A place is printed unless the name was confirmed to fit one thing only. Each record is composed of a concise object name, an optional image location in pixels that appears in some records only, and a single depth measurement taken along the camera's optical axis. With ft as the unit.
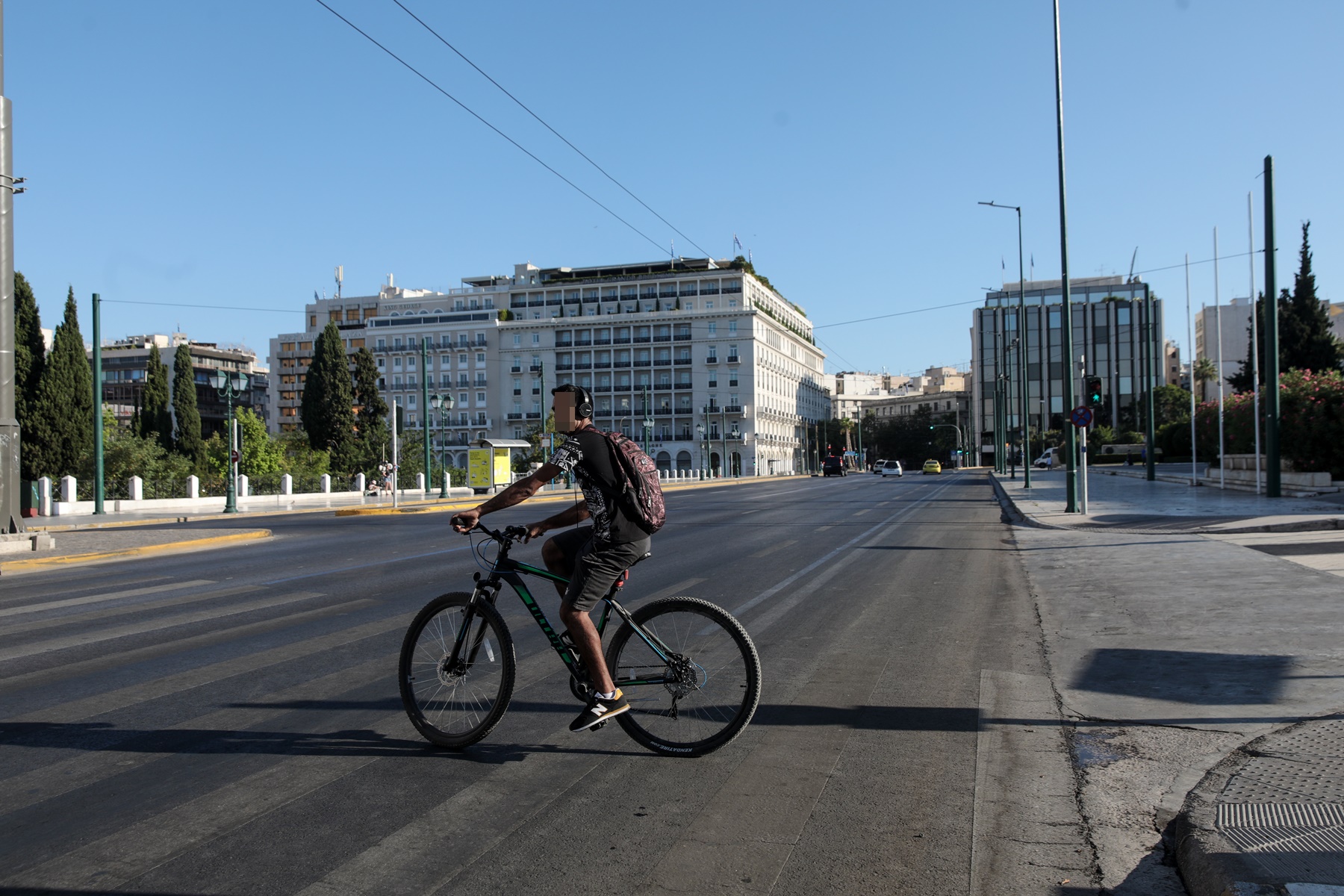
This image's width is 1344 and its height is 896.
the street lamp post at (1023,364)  138.45
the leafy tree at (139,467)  117.08
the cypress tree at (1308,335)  155.63
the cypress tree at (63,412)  134.10
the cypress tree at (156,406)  204.33
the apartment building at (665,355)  367.45
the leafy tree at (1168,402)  273.33
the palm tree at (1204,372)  318.65
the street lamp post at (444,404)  161.27
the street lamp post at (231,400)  105.91
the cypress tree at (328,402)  225.35
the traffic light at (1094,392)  74.95
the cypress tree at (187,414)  212.64
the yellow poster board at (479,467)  140.26
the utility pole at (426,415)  140.70
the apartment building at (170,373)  436.76
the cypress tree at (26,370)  133.28
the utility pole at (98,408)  96.68
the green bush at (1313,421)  80.53
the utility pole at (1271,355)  73.39
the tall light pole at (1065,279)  70.59
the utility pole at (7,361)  56.18
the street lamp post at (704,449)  369.91
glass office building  365.40
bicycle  15.55
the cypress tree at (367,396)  233.35
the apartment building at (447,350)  395.14
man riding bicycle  14.99
